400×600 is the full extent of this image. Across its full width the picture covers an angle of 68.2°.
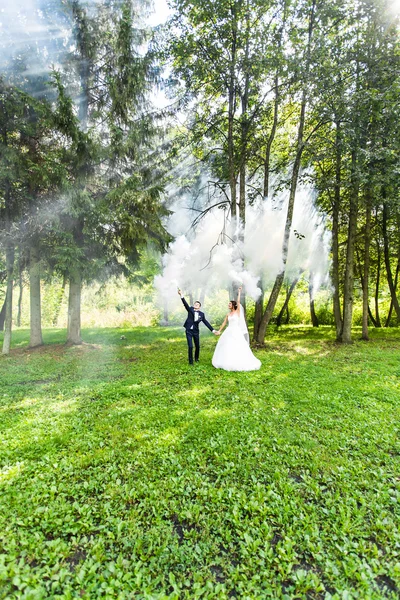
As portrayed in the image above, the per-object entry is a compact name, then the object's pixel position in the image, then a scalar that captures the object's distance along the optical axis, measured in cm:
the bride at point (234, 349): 938
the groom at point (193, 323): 997
